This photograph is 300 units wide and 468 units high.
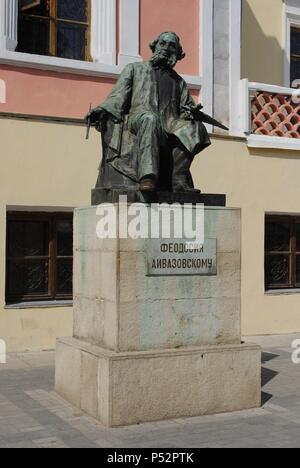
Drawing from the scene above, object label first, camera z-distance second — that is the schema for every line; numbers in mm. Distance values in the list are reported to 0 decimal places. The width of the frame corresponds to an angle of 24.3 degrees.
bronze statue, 6141
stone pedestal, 5668
